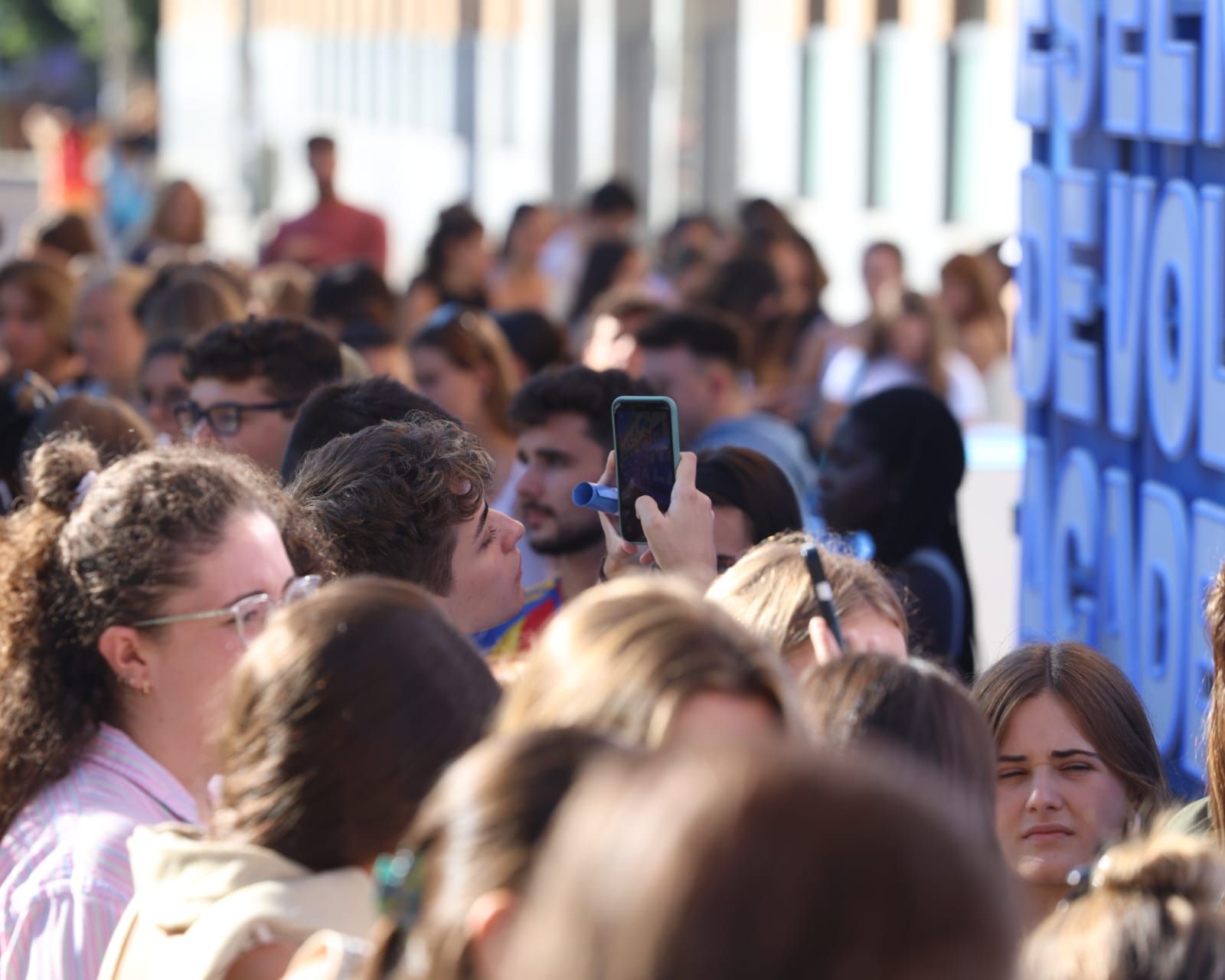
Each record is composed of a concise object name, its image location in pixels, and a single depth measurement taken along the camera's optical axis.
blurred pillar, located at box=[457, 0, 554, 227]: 25.78
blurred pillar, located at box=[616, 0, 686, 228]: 21.47
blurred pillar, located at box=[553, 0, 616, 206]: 23.44
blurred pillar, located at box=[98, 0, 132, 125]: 42.81
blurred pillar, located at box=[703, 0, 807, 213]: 19.19
